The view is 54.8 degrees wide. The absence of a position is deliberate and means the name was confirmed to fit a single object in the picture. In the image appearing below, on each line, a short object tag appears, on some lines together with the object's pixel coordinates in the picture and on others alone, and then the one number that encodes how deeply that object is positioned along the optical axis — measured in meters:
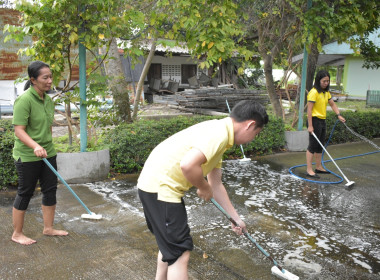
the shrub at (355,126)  8.83
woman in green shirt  3.23
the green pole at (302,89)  7.62
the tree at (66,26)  4.68
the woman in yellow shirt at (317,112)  5.77
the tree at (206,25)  5.54
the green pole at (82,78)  5.28
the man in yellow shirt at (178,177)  2.09
